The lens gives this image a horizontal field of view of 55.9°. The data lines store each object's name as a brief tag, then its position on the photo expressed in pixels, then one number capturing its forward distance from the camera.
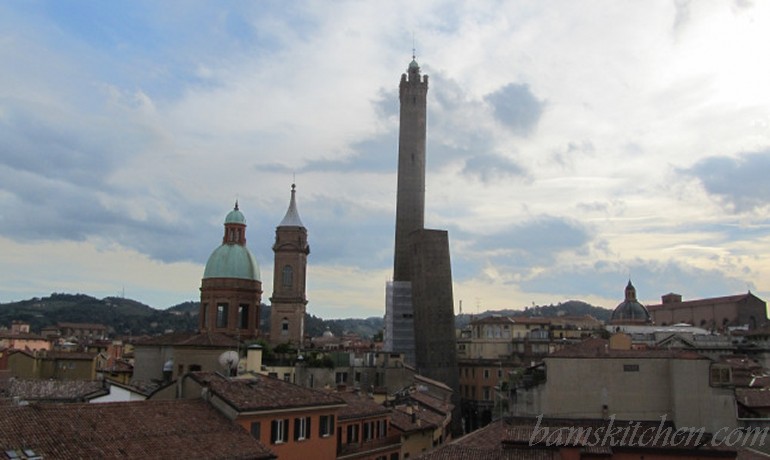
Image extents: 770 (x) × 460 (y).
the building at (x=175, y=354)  48.72
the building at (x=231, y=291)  72.50
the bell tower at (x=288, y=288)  75.69
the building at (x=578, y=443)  21.69
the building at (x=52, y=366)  57.01
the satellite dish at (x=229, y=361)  31.72
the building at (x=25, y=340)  87.75
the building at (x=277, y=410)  25.39
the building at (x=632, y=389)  34.75
